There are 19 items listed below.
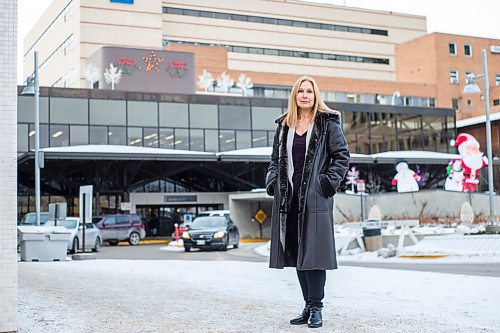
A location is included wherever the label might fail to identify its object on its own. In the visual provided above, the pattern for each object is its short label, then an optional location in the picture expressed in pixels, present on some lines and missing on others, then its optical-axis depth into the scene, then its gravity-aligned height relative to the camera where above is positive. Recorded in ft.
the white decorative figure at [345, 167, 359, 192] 155.27 +5.85
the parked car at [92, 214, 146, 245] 115.44 -2.82
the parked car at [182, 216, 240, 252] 92.53 -3.43
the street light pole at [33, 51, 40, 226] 92.26 +8.66
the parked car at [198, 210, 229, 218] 116.55 -0.89
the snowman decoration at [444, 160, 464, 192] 140.49 +4.19
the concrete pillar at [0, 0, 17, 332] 17.49 +1.06
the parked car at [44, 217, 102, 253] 91.36 -3.02
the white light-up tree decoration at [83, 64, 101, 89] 179.42 +32.49
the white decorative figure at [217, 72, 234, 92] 224.29 +37.84
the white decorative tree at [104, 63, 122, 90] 170.81 +30.63
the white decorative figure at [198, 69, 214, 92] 220.43 +37.92
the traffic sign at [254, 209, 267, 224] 122.72 -1.61
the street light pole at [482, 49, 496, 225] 81.25 +6.96
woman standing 19.42 +0.48
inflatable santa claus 113.19 +7.31
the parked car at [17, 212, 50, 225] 104.99 -0.95
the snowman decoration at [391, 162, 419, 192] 135.23 +4.31
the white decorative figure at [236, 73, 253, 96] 229.25 +39.13
